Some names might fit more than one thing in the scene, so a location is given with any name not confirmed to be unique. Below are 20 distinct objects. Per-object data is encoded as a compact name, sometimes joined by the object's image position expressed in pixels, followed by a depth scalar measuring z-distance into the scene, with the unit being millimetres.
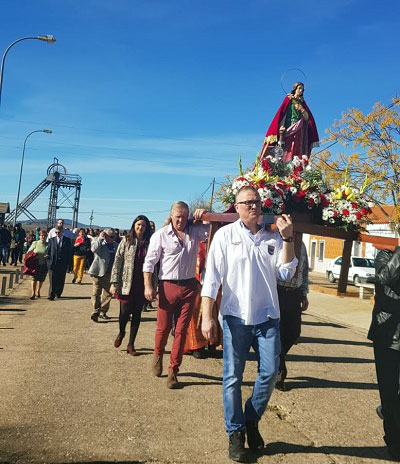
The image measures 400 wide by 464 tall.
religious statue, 6613
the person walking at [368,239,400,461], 3789
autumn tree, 21109
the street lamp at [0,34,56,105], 17703
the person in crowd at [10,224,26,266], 24703
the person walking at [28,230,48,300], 12625
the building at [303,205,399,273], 36412
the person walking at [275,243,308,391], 5641
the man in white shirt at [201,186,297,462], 3688
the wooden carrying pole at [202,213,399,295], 4922
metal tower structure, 58750
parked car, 24875
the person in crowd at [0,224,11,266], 22678
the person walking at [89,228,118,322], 9914
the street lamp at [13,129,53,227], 32044
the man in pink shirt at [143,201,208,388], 5746
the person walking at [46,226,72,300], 12547
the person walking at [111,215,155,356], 7051
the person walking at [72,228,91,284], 16547
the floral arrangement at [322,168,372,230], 5074
